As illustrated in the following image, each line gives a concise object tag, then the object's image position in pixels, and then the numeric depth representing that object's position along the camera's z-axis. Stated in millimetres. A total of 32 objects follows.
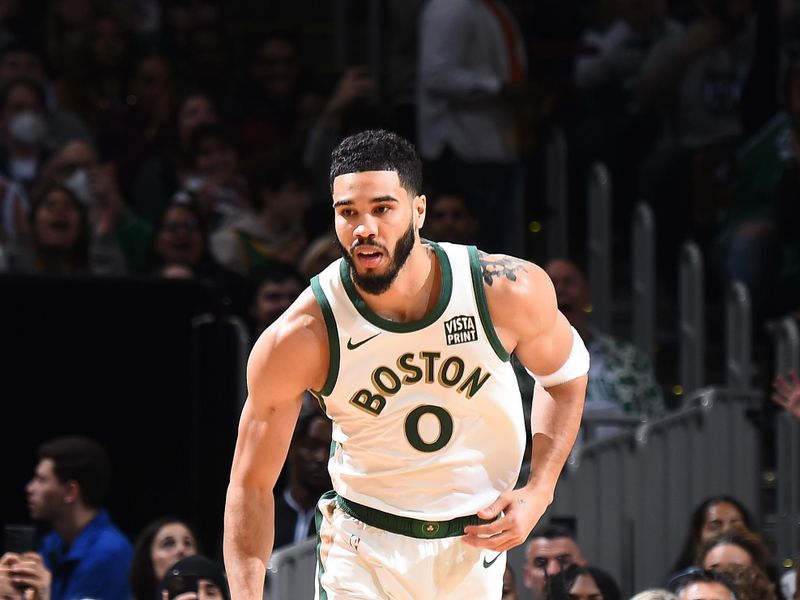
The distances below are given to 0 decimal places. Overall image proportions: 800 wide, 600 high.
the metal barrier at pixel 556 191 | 20297
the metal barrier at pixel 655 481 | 15633
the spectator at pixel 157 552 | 14594
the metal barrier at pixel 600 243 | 19234
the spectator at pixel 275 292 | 16891
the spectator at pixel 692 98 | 19969
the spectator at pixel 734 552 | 13859
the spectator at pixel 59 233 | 18109
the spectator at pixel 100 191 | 19469
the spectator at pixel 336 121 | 19969
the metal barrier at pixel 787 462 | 16641
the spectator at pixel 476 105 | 19281
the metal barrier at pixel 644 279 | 18641
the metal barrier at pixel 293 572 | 13187
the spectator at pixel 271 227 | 19000
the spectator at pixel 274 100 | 21922
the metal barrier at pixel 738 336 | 17547
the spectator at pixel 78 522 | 15156
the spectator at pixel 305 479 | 15719
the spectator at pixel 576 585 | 12937
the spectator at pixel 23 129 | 20547
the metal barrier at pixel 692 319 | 18031
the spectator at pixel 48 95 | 21234
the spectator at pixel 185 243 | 18656
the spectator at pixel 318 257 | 17750
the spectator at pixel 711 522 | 14906
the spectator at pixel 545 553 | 13508
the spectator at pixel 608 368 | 17266
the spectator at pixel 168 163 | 20594
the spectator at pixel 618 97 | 21000
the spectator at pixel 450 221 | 18469
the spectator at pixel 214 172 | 20281
